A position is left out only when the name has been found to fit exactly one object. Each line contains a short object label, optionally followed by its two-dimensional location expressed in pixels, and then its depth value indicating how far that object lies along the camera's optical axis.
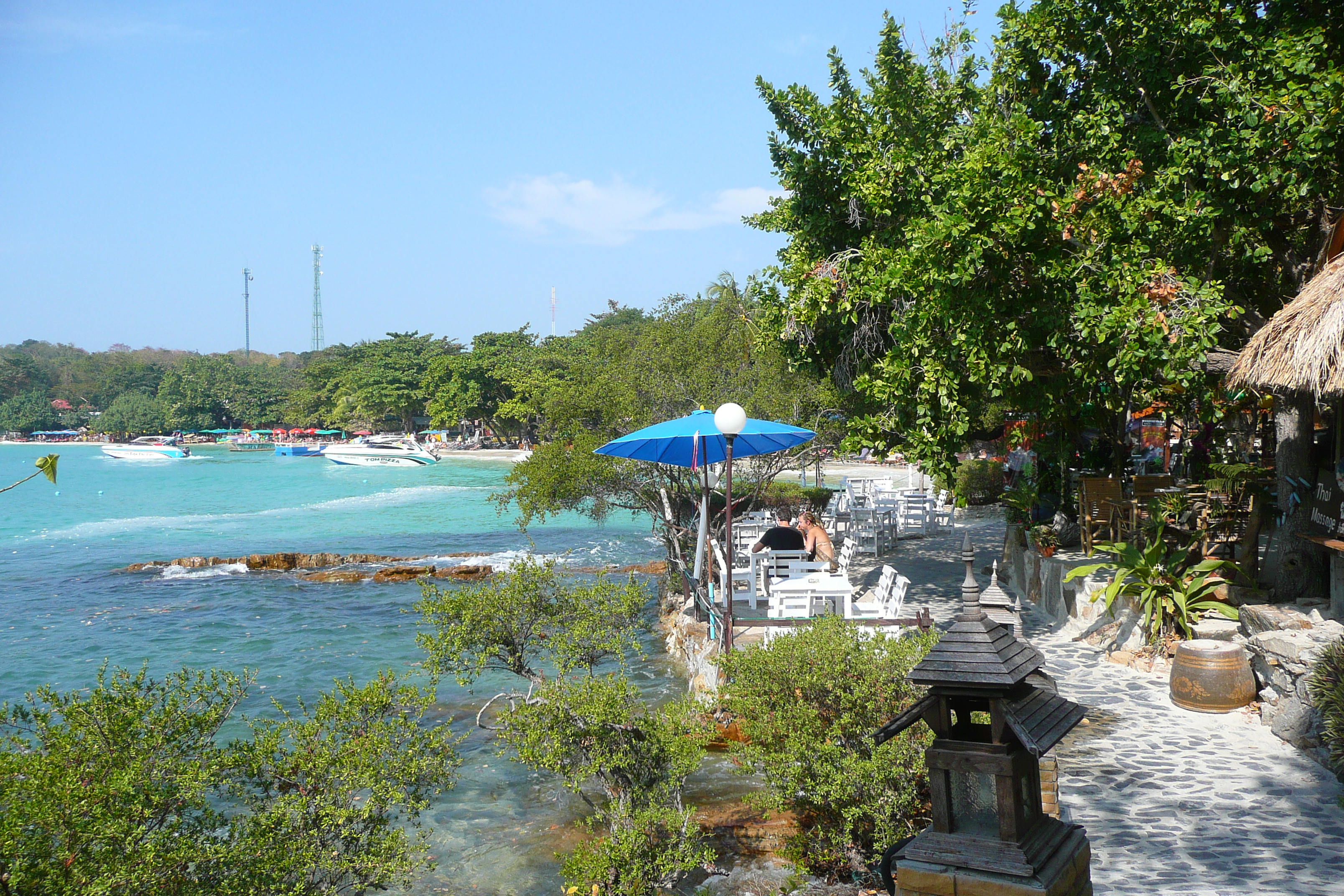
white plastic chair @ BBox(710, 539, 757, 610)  11.90
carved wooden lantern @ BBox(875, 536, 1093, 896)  3.37
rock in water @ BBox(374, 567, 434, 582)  21.06
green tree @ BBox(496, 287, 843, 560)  14.45
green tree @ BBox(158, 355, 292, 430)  98.56
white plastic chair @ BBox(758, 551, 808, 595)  11.27
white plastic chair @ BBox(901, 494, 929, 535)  18.58
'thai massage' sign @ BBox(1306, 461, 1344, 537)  7.46
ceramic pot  7.16
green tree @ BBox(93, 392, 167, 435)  100.44
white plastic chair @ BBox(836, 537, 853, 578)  13.26
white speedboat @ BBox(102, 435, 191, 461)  81.75
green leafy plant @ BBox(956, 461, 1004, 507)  23.64
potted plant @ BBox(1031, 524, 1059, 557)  11.60
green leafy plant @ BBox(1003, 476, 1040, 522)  13.25
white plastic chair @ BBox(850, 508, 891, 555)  16.02
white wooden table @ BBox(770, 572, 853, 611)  9.62
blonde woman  11.24
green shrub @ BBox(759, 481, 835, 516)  21.34
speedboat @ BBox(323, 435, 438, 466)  67.50
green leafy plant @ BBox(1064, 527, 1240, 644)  8.40
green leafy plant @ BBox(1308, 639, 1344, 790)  5.85
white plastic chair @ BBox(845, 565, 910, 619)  9.23
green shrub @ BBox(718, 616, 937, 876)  5.23
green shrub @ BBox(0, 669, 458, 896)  3.79
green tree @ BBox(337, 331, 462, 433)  78.38
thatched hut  6.58
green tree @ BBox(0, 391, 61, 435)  107.81
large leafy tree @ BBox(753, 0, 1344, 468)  7.55
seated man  11.66
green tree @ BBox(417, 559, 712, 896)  5.38
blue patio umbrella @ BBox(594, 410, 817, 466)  10.05
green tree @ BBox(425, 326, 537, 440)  66.62
